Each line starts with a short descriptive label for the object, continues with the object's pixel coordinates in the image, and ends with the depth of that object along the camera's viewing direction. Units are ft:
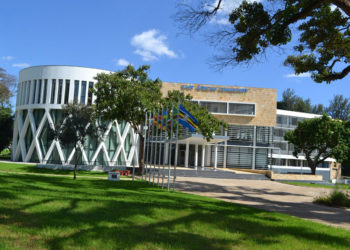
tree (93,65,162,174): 84.58
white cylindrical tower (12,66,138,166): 127.44
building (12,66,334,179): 128.16
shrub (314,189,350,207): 44.83
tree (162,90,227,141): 89.77
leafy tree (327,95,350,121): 267.80
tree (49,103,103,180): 80.38
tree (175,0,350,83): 35.42
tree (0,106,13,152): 154.81
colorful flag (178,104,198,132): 49.29
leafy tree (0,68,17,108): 167.12
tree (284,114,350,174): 132.05
